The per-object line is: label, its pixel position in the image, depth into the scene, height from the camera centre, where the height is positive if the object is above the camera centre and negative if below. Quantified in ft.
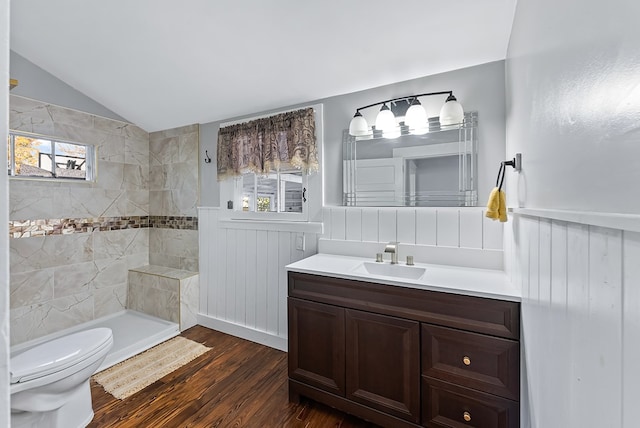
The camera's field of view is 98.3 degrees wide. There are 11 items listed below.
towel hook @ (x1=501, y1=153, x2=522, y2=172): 3.85 +0.67
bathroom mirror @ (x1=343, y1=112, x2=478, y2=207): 5.81 +0.96
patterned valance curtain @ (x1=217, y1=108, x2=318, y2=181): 7.30 +1.89
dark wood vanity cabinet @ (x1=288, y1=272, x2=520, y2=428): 4.10 -2.44
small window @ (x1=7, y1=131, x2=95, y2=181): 7.61 +1.62
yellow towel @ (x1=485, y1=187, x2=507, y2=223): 4.31 +0.03
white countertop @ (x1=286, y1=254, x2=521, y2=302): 4.27 -1.23
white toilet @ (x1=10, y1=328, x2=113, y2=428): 4.51 -2.90
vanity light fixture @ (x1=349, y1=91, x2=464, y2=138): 5.64 +2.03
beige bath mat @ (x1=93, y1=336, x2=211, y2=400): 6.34 -3.96
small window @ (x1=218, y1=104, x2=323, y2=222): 7.45 +0.87
